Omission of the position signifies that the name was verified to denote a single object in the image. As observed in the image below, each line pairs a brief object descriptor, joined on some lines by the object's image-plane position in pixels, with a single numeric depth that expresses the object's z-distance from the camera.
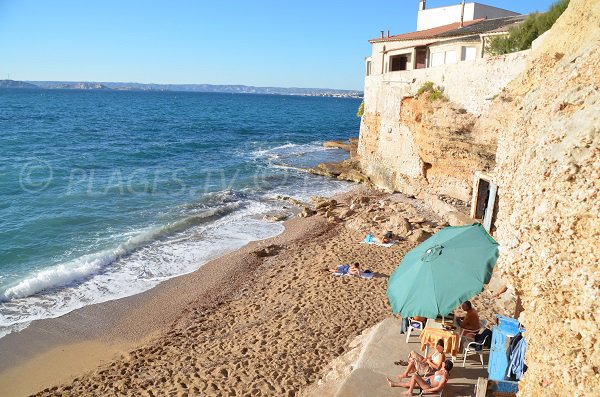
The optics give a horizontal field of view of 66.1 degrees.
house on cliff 22.91
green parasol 6.34
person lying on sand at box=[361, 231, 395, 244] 15.05
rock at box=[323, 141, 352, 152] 42.46
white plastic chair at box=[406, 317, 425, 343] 8.09
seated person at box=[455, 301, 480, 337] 7.71
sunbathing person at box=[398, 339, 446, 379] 6.78
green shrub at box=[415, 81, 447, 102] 18.06
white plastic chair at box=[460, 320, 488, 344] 7.59
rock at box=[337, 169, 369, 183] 26.11
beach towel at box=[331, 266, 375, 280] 12.22
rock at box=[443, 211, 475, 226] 14.74
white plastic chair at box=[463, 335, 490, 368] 7.29
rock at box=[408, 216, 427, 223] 16.31
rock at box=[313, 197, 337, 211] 20.70
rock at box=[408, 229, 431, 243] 14.86
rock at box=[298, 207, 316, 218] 19.98
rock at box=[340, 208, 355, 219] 18.93
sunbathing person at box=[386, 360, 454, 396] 6.45
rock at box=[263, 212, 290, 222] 19.80
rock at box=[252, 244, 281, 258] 15.30
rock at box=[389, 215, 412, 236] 15.66
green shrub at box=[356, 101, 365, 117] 28.77
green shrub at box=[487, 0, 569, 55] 16.05
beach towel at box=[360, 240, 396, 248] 14.81
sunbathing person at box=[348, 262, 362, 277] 12.34
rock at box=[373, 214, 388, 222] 17.36
